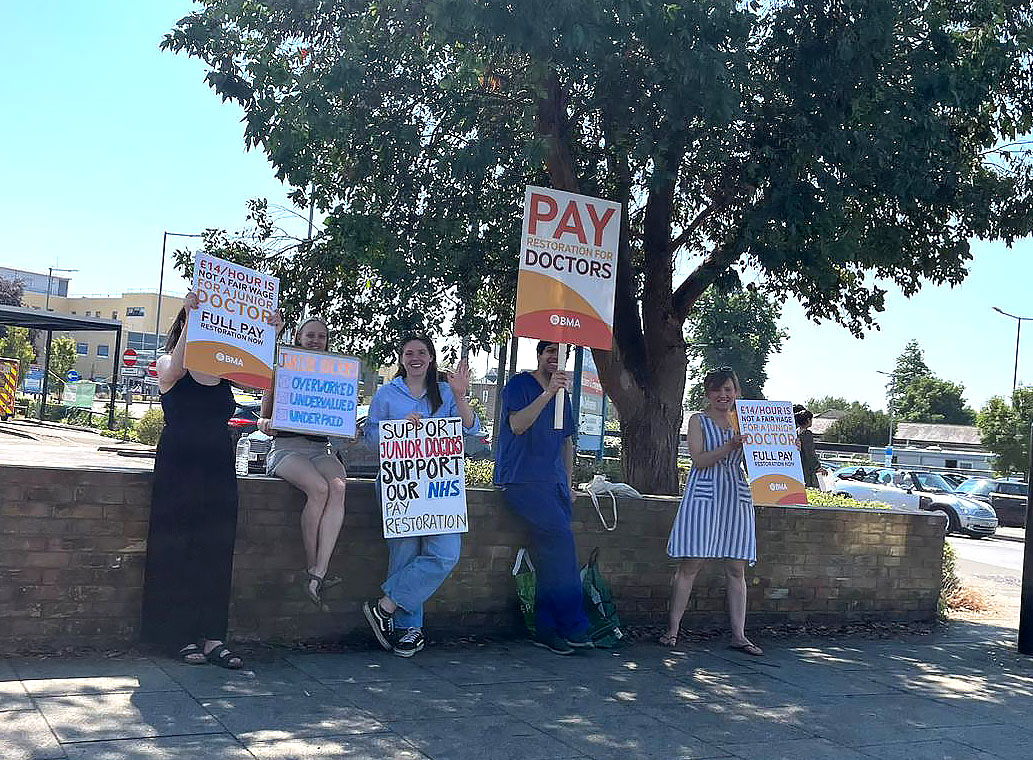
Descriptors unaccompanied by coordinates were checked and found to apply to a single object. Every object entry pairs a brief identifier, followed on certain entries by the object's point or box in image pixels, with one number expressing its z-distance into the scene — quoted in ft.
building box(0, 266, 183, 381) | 370.02
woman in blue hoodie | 22.35
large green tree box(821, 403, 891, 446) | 317.42
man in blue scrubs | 23.71
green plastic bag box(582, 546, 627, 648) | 24.26
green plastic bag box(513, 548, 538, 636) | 24.56
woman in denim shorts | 22.02
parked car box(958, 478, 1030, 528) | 104.34
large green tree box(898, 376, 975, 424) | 403.95
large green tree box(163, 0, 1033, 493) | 27.14
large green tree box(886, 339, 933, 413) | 455.22
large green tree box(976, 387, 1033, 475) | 145.28
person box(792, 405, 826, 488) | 36.24
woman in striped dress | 24.97
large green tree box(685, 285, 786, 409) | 163.12
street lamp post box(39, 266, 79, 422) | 121.12
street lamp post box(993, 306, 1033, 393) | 183.93
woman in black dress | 20.51
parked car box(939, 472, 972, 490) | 128.52
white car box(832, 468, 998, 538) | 83.97
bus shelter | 100.78
